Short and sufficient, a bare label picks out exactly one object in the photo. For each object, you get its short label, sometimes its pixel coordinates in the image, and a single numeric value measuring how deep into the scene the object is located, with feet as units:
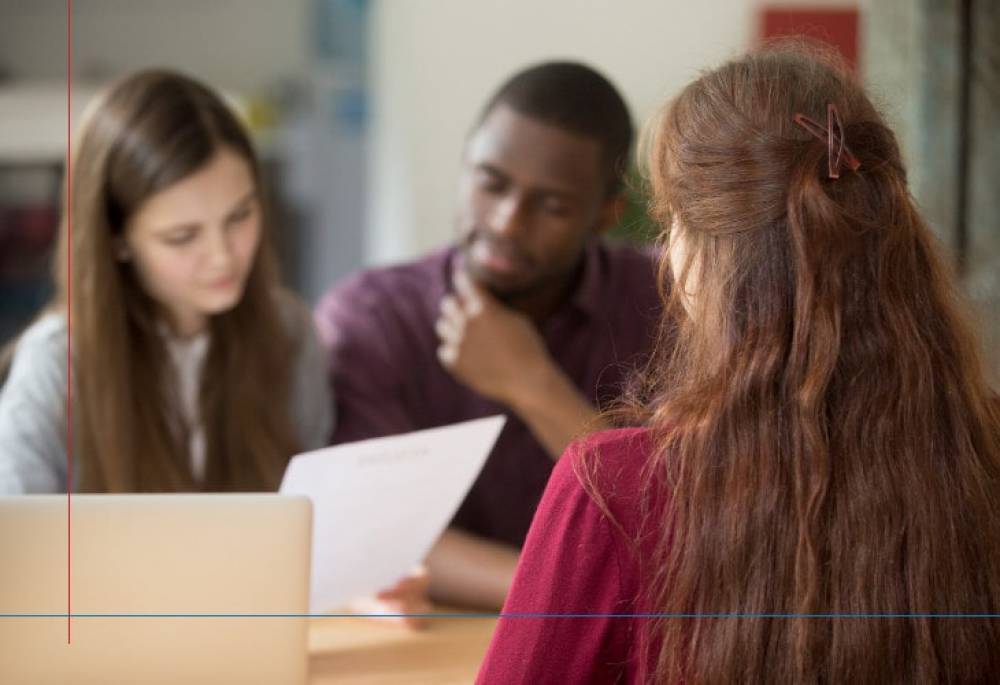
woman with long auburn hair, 7.05
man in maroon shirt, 9.35
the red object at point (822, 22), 16.19
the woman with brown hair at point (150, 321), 9.02
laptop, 7.59
